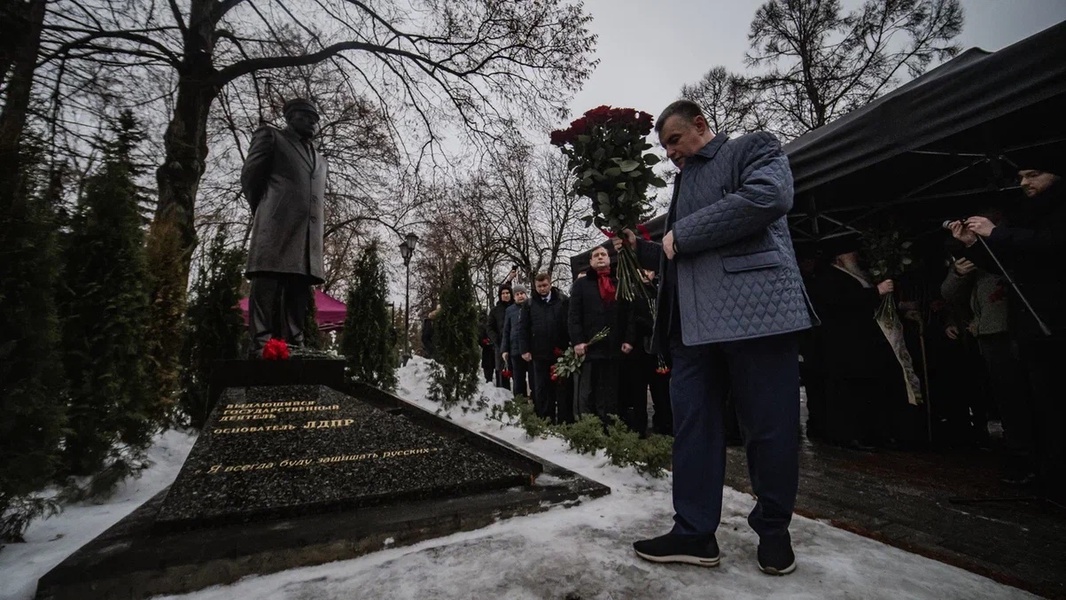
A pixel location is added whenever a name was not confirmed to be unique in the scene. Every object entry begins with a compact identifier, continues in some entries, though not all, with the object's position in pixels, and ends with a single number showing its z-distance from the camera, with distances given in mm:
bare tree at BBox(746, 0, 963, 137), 12141
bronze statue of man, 4398
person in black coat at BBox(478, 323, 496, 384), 11602
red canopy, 16141
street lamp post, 16141
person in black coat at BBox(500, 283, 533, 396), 7609
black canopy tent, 2742
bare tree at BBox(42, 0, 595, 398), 6551
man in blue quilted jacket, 1761
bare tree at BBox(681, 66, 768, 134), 13789
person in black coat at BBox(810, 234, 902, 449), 4859
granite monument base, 1585
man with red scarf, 5215
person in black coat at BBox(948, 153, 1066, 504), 2854
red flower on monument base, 4038
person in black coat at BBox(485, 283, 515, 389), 9086
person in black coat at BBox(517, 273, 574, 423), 6531
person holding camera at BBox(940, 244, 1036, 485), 3537
